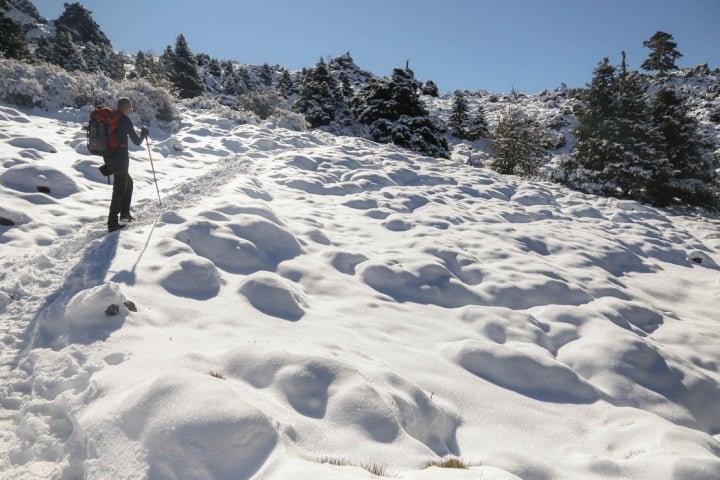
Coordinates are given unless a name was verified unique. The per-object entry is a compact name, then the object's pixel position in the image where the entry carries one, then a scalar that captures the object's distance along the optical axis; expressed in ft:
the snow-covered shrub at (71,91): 37.11
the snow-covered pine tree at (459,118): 126.11
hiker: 18.54
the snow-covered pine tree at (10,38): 82.46
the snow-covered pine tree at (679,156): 46.65
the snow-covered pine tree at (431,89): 182.00
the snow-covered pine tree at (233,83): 153.79
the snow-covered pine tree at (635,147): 47.16
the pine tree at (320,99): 81.10
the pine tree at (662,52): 133.59
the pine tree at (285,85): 157.89
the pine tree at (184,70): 113.80
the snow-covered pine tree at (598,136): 50.44
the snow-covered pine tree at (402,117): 67.05
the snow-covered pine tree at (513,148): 60.64
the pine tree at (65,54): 112.50
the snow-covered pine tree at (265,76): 193.98
